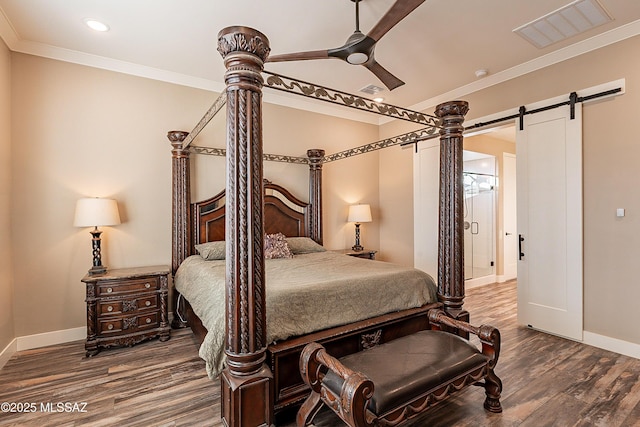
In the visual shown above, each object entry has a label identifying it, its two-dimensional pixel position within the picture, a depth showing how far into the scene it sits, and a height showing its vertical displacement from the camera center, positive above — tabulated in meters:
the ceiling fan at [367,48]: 1.89 +1.20
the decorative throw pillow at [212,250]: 3.48 -0.42
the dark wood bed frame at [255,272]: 1.68 -0.36
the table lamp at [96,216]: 3.07 -0.01
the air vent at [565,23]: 2.61 +1.73
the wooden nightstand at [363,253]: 4.73 -0.62
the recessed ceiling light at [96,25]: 2.77 +1.74
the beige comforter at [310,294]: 1.99 -0.62
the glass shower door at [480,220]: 6.06 -0.15
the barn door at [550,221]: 3.28 -0.10
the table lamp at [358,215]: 4.99 -0.03
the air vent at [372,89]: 4.25 +1.74
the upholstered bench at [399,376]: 1.56 -0.93
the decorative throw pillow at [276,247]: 3.77 -0.42
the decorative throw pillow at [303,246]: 4.21 -0.44
